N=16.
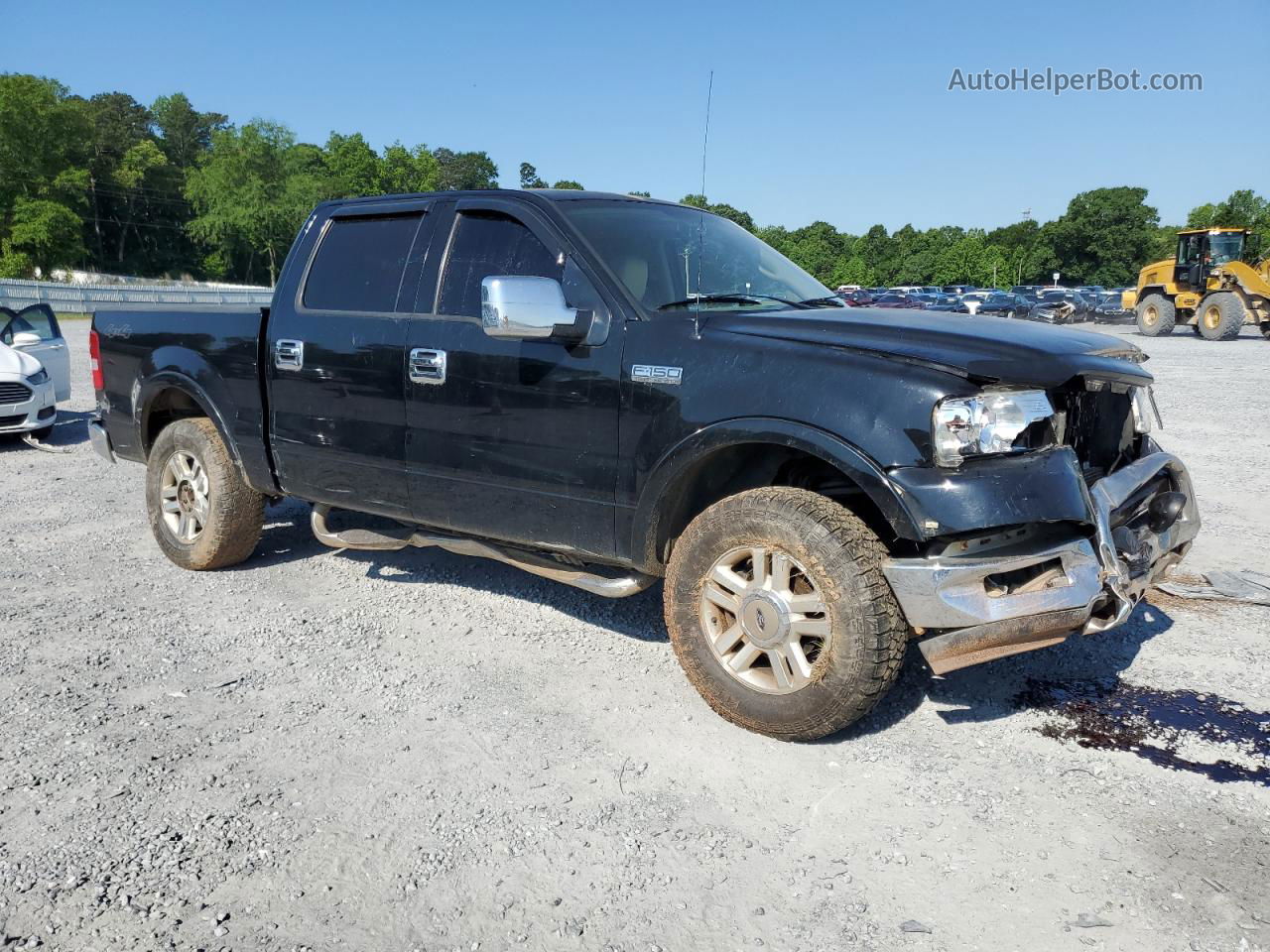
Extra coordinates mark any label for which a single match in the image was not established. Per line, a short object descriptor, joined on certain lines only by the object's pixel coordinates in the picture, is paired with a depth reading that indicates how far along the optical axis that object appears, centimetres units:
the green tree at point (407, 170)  10786
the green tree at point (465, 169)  12566
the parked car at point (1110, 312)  3853
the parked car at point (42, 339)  1051
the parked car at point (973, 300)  3666
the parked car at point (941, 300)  3843
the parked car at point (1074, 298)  3982
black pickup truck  313
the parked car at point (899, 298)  3624
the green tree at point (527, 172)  13548
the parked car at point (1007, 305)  3828
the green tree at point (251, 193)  8781
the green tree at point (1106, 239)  8938
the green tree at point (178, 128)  12238
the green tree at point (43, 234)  6881
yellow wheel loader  2472
